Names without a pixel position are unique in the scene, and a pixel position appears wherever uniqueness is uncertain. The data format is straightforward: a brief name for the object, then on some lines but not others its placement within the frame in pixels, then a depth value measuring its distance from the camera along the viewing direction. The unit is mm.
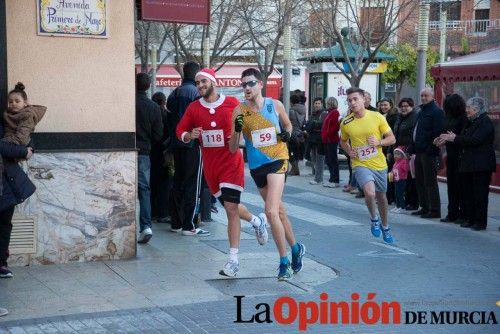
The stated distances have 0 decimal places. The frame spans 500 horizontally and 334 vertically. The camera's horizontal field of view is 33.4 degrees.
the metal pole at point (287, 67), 22280
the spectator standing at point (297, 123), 18219
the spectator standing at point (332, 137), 16312
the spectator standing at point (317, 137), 17331
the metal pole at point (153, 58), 26578
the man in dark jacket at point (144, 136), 9586
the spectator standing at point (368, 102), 13912
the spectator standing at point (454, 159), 12094
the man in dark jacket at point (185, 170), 10141
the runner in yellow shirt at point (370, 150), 9945
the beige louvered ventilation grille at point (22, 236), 8016
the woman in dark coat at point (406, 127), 13117
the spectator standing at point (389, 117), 13963
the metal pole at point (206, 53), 24312
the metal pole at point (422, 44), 16688
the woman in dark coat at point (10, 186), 7312
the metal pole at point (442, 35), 31484
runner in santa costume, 7980
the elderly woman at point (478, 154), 11484
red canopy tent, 15789
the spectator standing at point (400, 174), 13211
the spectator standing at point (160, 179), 11188
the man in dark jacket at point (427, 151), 12422
